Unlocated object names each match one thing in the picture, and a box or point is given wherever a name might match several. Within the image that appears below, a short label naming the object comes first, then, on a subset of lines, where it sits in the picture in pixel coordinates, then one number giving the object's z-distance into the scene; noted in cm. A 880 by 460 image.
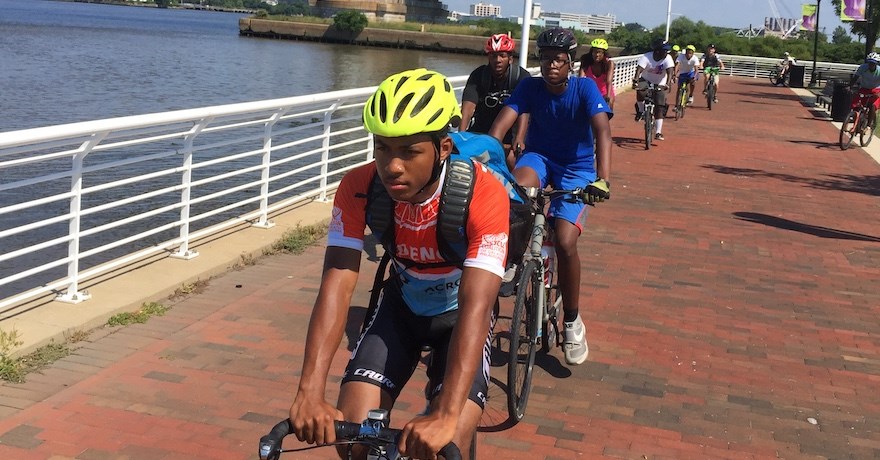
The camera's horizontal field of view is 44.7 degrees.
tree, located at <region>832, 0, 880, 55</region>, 4062
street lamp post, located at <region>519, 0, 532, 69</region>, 1805
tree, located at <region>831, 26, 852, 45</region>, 8425
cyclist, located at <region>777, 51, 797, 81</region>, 4662
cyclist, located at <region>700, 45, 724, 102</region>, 2935
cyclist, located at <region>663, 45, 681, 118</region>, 2520
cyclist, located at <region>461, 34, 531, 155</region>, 799
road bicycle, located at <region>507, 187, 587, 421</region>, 529
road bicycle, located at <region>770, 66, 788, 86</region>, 4662
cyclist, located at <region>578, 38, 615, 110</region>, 1496
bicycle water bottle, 606
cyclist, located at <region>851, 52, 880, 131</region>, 1877
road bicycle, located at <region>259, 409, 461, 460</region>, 253
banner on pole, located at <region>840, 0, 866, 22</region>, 3591
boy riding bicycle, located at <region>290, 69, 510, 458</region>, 293
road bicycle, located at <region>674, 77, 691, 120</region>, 2481
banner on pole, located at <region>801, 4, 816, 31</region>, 5372
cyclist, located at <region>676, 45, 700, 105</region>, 2458
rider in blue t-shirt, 610
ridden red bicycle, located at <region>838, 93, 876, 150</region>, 1953
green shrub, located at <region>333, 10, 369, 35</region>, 10381
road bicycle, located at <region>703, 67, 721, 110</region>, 2909
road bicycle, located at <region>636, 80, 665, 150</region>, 1802
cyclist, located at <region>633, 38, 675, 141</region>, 1847
